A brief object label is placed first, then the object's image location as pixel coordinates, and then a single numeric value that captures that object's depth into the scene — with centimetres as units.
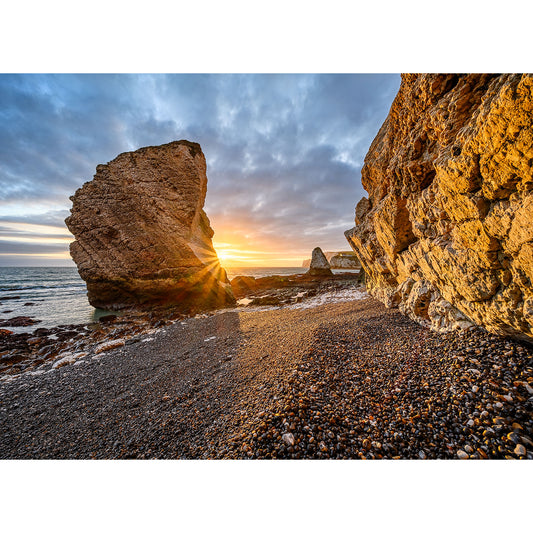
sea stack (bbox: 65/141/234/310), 1633
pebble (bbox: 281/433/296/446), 250
